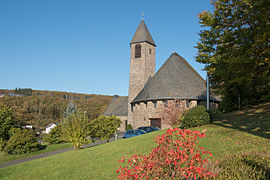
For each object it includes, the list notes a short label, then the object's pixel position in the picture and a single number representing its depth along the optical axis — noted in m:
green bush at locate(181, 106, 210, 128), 16.53
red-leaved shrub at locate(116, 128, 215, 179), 4.93
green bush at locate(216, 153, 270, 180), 5.48
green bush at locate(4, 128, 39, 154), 22.45
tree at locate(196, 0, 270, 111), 12.93
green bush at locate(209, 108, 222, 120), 17.65
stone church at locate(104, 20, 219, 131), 33.47
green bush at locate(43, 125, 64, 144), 32.78
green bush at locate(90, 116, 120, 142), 23.42
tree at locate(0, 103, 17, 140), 26.38
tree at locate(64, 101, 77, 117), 70.38
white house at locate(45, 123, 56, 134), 85.45
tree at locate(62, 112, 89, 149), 19.45
